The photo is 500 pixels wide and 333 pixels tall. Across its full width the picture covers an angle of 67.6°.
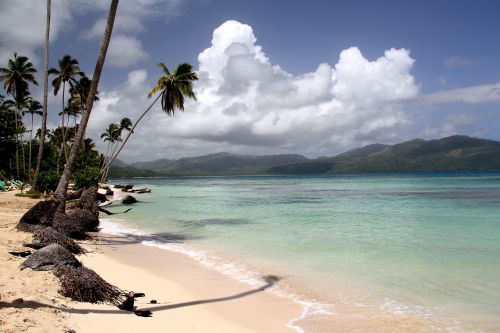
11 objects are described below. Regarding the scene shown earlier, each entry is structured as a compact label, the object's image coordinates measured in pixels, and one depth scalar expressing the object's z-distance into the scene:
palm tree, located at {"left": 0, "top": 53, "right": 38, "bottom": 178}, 43.75
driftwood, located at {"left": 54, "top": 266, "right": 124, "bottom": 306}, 6.81
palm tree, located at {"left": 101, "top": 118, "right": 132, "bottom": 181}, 84.75
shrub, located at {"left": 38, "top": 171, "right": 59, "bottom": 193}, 35.84
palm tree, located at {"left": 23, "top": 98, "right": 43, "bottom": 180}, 61.25
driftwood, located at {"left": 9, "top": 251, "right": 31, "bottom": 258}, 9.06
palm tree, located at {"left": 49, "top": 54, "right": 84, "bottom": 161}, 42.22
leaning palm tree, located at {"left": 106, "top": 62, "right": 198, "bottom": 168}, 32.72
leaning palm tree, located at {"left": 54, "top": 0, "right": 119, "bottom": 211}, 14.46
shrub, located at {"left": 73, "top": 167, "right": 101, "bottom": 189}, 37.75
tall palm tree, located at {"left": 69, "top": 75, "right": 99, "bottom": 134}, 47.47
